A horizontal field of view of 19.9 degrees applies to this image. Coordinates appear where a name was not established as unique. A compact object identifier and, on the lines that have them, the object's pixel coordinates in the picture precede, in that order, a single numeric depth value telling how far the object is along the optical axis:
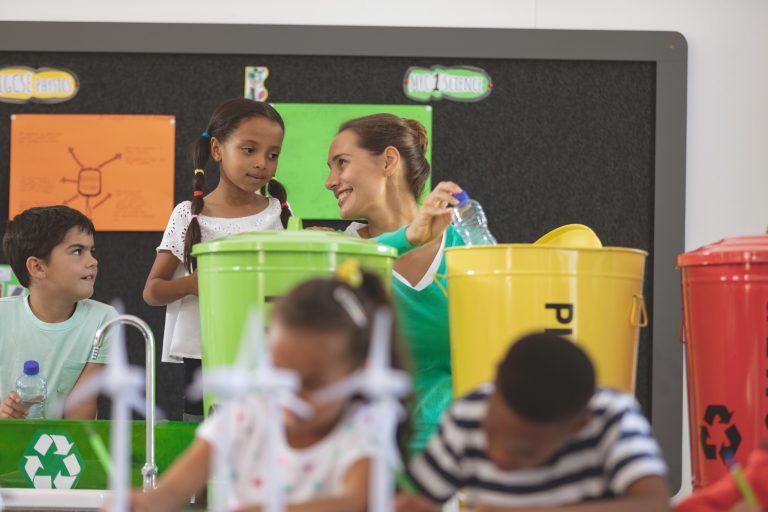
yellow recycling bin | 4.21
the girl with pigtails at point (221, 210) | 4.71
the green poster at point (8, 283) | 5.22
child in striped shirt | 3.27
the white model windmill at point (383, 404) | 2.47
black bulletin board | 5.22
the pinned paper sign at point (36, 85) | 5.24
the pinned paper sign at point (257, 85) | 5.25
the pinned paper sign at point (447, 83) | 5.24
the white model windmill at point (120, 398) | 2.52
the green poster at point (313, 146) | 5.26
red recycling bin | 4.25
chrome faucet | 4.32
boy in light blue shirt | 4.75
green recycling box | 4.46
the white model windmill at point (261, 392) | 2.49
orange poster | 5.25
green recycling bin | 4.21
